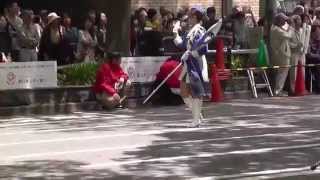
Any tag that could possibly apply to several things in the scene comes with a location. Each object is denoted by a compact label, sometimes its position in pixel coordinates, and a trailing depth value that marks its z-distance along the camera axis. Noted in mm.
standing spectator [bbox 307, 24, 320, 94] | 19750
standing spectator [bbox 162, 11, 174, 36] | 19586
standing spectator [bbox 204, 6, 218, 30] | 19094
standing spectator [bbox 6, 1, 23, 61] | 16750
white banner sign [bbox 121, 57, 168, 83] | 17328
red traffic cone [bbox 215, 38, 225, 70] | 18188
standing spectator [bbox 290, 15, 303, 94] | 19203
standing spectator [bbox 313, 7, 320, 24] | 20919
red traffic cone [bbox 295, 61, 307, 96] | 19047
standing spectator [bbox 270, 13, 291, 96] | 19047
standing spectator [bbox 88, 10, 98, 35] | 18453
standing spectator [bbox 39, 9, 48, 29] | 18036
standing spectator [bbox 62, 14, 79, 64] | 17422
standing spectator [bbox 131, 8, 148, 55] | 18906
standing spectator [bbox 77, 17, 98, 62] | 17781
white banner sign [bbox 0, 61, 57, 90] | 15867
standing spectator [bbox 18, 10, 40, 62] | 16562
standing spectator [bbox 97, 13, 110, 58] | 18281
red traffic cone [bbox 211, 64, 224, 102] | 17609
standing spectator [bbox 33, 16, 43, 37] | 17219
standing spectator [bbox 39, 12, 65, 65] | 16892
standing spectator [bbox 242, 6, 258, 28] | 21592
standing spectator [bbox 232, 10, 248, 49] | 20312
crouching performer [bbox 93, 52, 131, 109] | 16405
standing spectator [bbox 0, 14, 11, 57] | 16578
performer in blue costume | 13461
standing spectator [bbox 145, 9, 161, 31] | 19234
